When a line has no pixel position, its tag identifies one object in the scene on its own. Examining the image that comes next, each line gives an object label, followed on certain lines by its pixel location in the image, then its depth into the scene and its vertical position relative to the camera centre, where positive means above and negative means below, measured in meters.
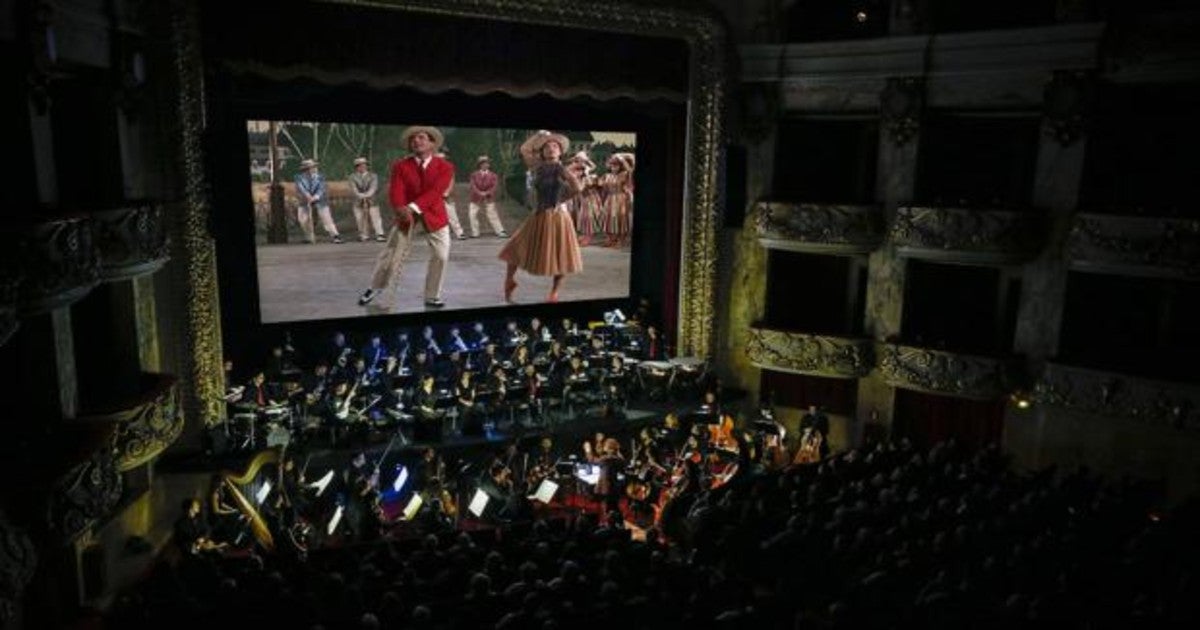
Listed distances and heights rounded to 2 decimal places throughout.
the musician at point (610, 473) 15.40 -5.32
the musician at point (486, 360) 18.72 -4.02
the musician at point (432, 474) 14.87 -5.18
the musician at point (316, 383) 16.55 -4.24
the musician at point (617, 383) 18.84 -4.52
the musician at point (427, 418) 16.41 -4.59
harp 12.61 -4.83
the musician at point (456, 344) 19.27 -3.81
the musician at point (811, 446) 18.19 -5.52
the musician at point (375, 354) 18.17 -3.92
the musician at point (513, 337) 19.81 -3.78
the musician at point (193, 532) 12.02 -5.07
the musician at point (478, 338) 19.73 -3.82
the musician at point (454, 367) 18.19 -4.08
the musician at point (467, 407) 16.95 -4.56
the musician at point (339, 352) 17.59 -3.82
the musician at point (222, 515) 12.95 -5.17
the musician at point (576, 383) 18.05 -4.30
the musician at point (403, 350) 18.38 -3.87
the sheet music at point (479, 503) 13.64 -5.15
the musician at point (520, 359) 18.67 -3.97
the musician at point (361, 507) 13.34 -5.14
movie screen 18.67 -1.08
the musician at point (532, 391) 17.53 -4.31
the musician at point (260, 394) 16.30 -4.26
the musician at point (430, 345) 19.08 -3.82
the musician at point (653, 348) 20.86 -4.16
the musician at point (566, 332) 20.61 -3.79
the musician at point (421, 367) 17.69 -4.10
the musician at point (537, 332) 20.47 -3.75
